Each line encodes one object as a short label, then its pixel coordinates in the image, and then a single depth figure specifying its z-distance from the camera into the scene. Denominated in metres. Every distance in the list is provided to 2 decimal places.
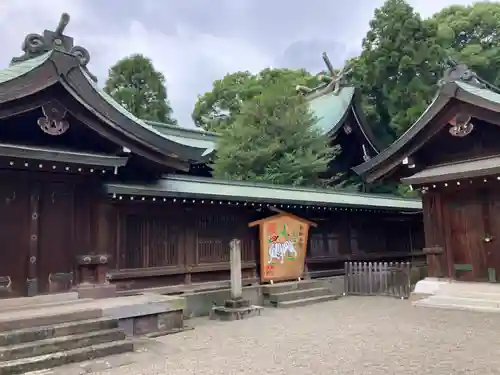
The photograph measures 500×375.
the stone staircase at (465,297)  11.05
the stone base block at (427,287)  12.50
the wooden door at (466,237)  12.16
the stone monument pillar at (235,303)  10.86
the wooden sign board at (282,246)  13.35
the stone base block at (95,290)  9.86
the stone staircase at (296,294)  12.64
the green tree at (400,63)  23.62
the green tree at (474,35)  27.81
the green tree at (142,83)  39.22
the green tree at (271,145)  17.19
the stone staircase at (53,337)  6.82
